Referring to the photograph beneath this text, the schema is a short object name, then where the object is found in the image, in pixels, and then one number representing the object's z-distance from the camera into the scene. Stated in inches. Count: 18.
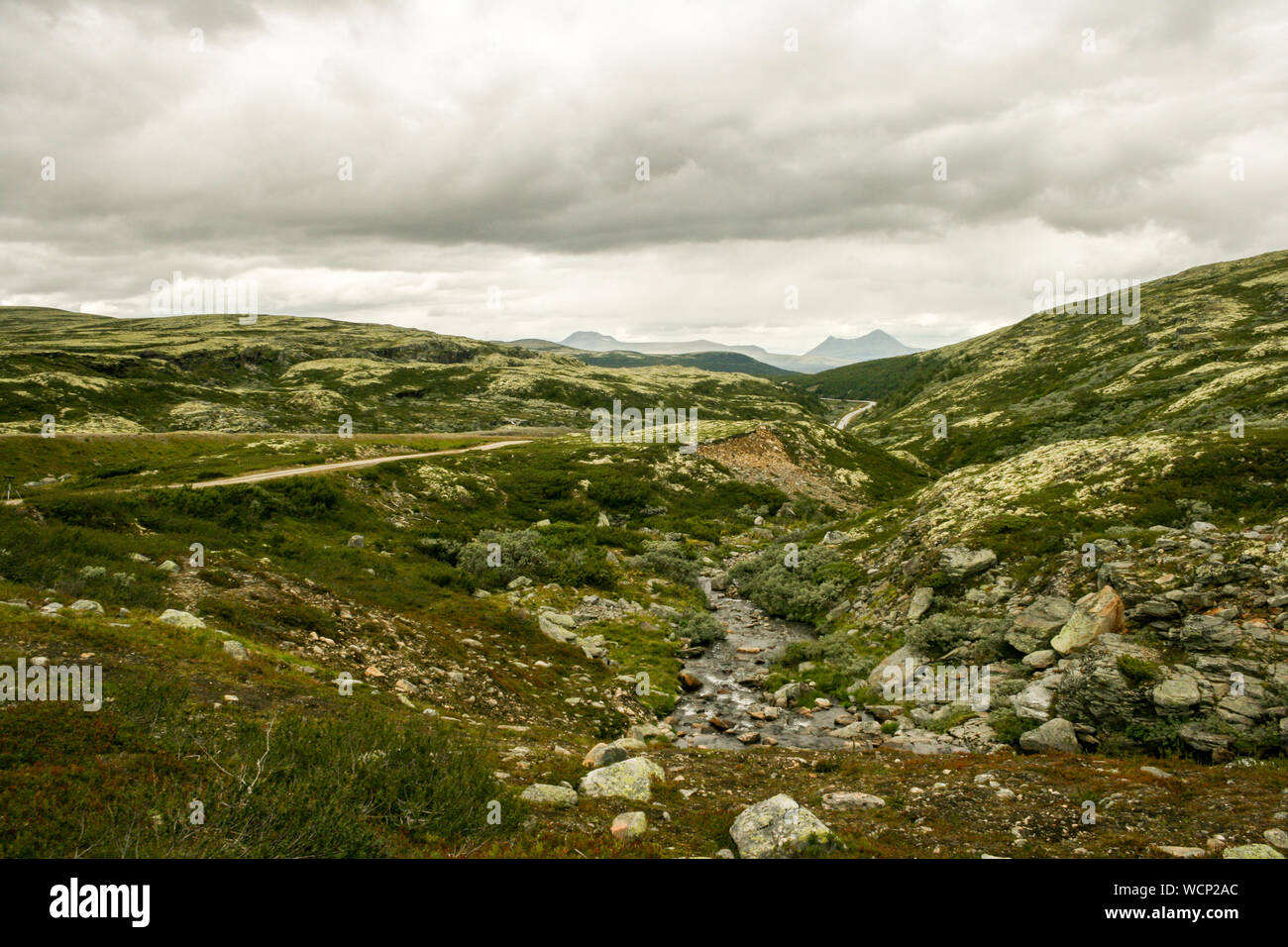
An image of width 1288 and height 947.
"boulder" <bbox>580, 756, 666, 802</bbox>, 404.8
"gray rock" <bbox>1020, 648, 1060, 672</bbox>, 653.9
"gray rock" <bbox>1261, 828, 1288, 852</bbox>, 305.6
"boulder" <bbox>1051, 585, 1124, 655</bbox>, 636.1
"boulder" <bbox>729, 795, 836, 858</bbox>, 314.0
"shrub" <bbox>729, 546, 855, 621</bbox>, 1131.9
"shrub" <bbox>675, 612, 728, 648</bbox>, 1029.8
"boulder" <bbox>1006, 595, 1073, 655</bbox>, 696.4
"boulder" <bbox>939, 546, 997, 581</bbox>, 909.8
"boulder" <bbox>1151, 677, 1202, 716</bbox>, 495.2
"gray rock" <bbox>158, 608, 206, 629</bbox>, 576.8
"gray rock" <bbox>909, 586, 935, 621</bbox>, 887.7
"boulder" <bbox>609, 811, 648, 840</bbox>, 346.9
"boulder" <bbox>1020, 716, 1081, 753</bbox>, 518.6
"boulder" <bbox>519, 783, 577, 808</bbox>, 374.3
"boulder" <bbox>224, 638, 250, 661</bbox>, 531.2
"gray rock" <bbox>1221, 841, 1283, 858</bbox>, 289.4
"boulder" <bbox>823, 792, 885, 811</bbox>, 406.3
